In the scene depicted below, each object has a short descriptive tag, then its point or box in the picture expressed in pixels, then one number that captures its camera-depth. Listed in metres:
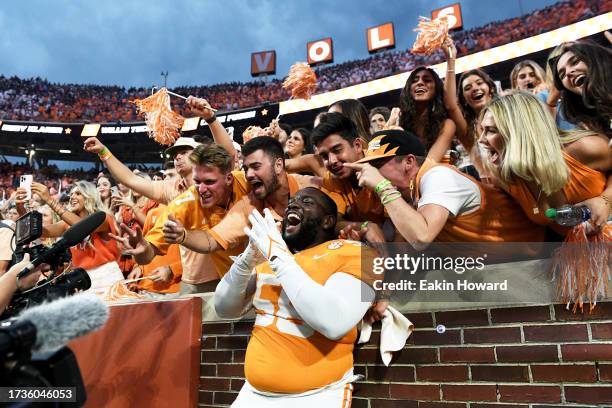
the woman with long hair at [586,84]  2.28
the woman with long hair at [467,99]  3.50
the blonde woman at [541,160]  2.03
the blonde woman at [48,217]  6.11
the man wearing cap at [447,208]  2.21
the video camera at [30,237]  1.94
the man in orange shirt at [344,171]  2.93
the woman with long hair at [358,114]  3.67
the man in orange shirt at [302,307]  2.08
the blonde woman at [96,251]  4.57
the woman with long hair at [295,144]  4.69
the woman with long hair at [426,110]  3.45
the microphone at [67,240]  1.76
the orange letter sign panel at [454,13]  21.65
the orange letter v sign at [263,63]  27.22
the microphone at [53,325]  0.92
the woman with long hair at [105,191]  6.72
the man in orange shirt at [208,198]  3.25
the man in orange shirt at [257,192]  2.89
